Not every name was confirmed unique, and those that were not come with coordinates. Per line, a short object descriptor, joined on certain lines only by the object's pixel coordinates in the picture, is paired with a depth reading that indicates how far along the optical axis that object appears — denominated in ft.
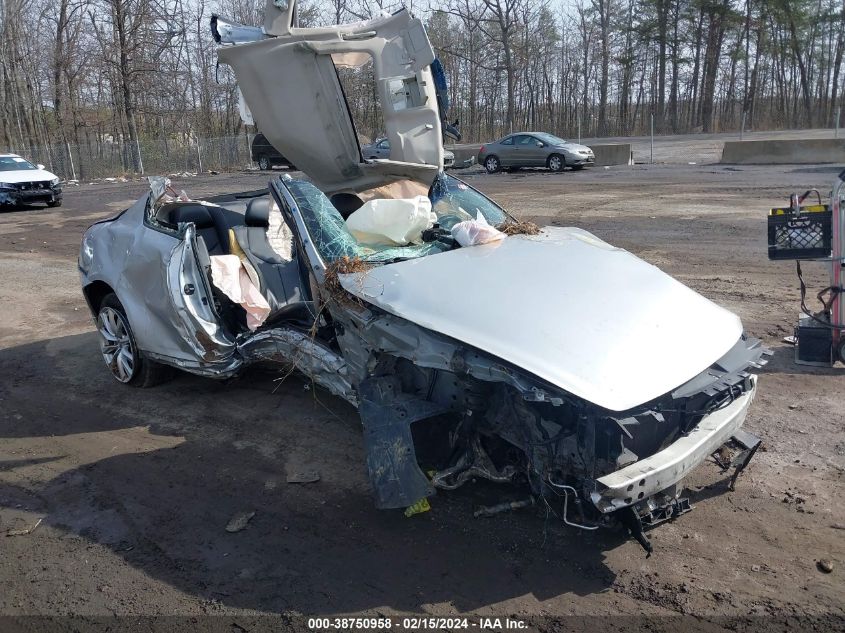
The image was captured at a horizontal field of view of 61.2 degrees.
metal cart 18.10
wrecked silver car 10.85
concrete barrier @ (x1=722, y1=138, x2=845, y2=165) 73.20
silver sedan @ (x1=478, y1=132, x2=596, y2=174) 81.61
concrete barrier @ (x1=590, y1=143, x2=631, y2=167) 87.66
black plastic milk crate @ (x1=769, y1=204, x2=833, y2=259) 18.10
